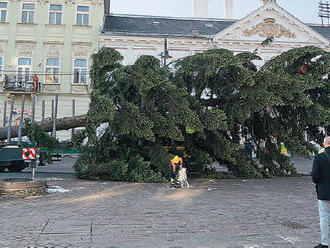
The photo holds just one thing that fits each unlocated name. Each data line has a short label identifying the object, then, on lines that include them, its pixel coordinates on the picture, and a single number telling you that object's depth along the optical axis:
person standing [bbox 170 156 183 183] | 11.34
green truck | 13.74
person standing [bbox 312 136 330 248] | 4.37
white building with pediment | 27.75
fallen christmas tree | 11.69
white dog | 10.62
